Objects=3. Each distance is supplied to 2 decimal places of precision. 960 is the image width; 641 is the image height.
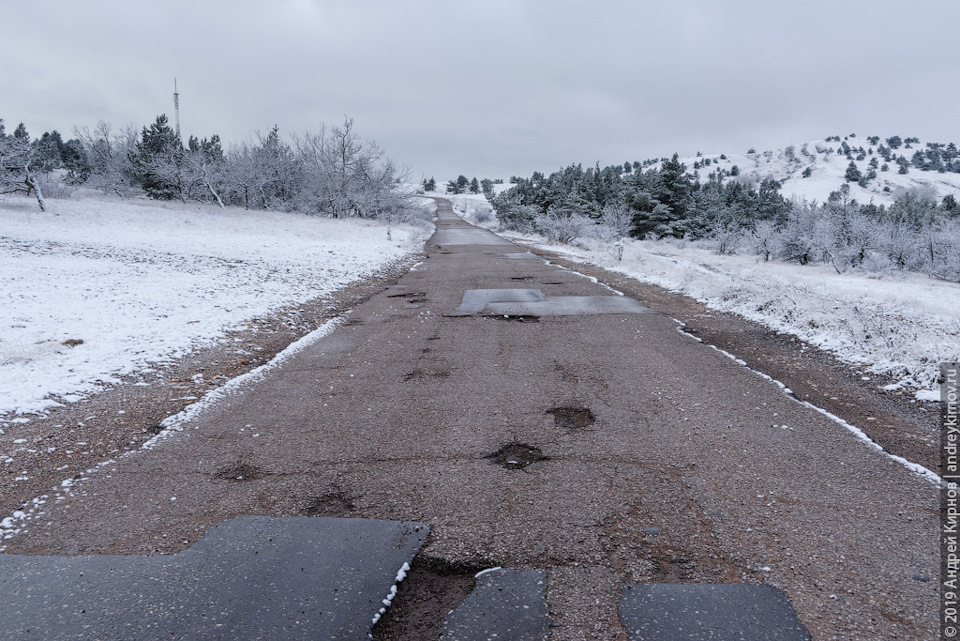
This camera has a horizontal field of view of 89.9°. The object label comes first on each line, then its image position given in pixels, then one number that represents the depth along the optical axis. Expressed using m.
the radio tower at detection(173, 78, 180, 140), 73.76
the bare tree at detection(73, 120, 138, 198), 44.78
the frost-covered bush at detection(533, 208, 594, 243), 34.47
